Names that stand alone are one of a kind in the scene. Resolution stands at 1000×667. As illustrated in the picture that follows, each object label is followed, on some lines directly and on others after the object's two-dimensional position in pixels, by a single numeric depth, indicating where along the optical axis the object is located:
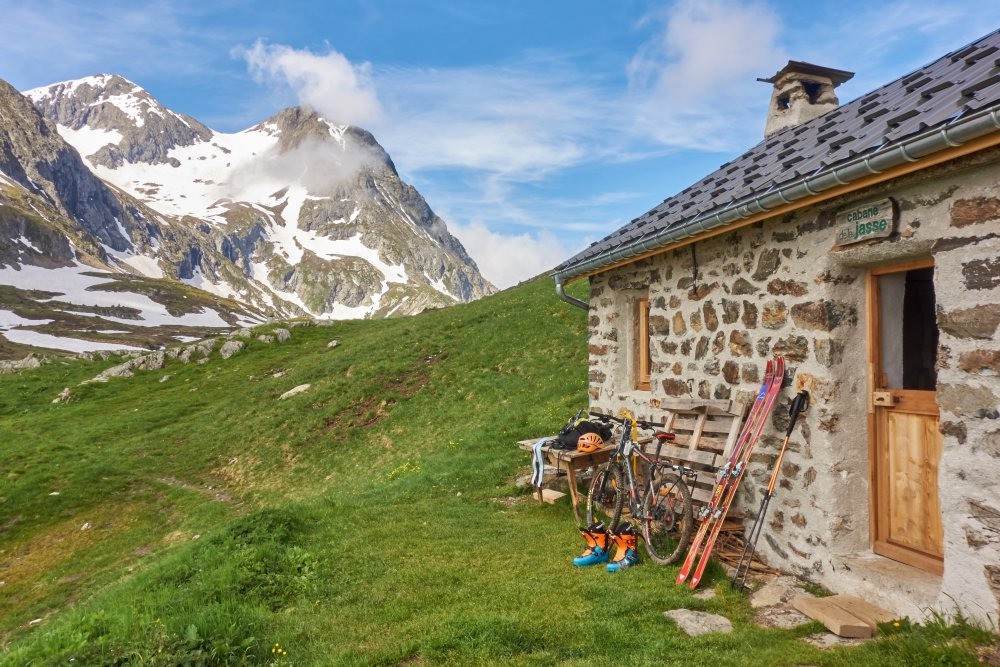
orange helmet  8.90
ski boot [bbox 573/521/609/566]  6.86
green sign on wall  5.23
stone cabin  4.49
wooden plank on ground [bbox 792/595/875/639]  4.62
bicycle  6.61
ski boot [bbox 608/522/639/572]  6.61
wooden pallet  6.85
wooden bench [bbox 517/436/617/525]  8.79
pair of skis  5.95
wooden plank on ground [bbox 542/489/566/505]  9.48
